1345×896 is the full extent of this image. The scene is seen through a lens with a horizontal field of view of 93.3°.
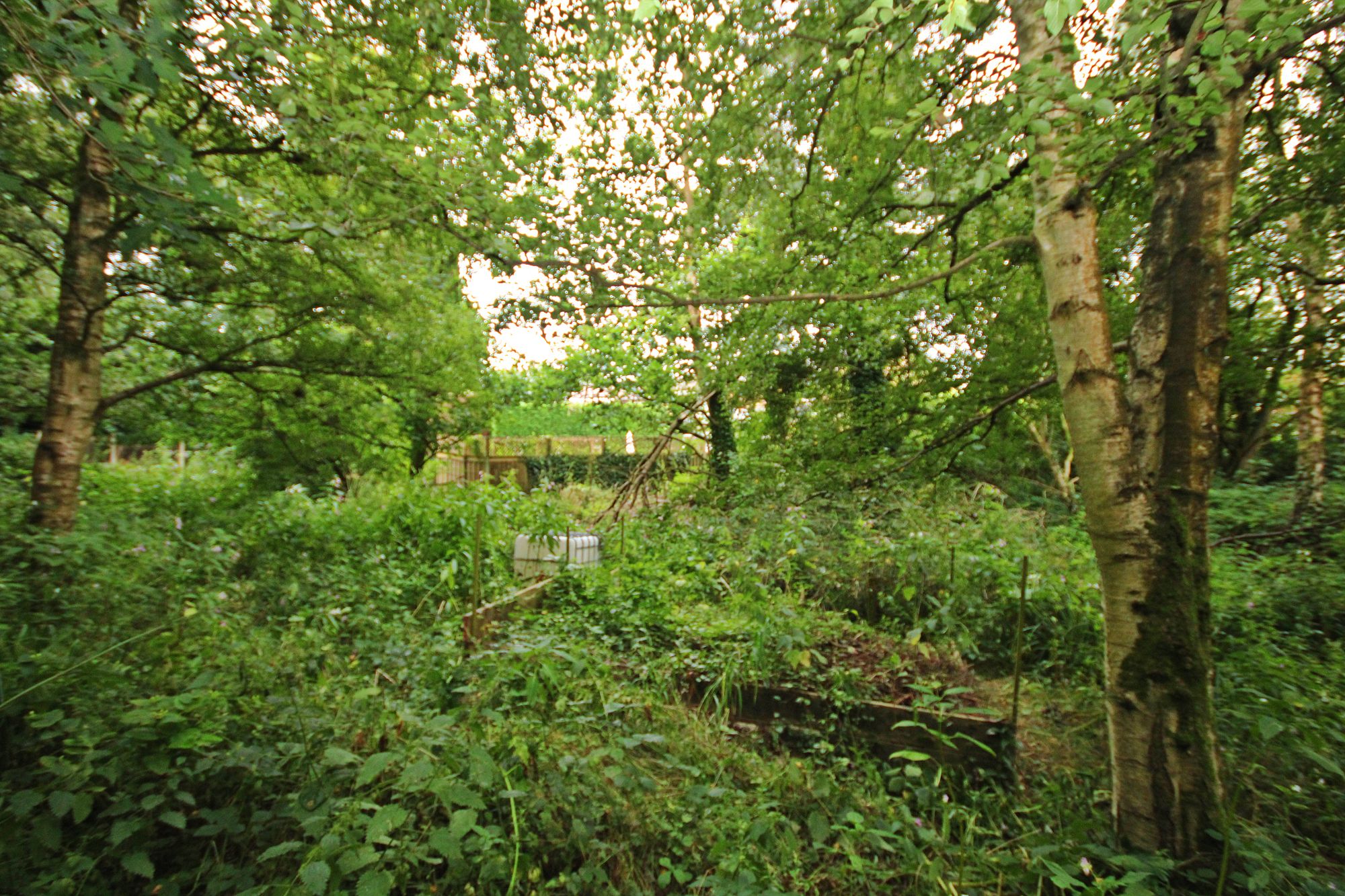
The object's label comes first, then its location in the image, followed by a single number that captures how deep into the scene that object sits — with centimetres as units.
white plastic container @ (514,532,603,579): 521
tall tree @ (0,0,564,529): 283
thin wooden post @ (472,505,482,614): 342
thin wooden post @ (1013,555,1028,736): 282
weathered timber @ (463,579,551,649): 349
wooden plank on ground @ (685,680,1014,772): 296
